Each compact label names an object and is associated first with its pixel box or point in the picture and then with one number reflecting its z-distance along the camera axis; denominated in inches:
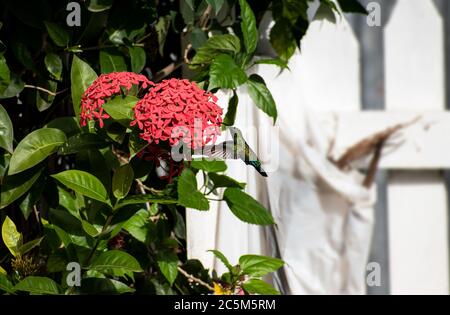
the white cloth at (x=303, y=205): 101.9
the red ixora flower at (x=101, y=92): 81.0
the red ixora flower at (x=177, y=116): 79.4
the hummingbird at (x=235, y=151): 83.6
